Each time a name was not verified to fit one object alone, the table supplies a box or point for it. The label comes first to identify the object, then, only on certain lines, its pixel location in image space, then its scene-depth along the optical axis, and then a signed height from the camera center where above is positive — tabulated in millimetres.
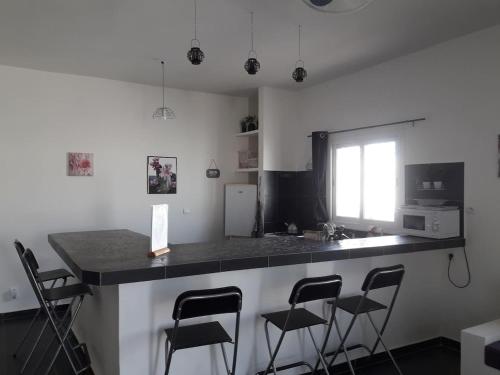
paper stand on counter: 2180 -293
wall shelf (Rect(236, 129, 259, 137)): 4934 +641
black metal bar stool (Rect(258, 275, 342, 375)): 2039 -660
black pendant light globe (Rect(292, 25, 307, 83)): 2766 +784
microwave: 3062 -339
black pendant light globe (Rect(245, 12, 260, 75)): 2582 +790
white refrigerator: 4895 -366
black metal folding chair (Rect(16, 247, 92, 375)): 2344 -722
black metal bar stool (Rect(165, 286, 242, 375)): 1790 -631
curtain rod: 3564 +578
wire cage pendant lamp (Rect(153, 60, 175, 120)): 3891 +707
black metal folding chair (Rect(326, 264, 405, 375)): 2301 -656
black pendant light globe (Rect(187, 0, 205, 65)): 2416 +802
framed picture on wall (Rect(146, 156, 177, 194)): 4688 +91
